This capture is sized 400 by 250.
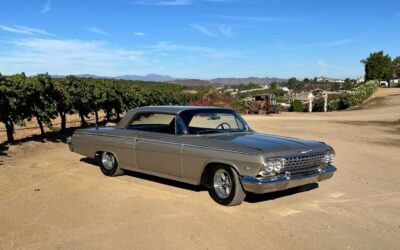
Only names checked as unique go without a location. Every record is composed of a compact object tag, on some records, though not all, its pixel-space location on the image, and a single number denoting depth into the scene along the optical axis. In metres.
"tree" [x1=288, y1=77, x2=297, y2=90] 173.88
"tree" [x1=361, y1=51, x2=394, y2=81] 79.69
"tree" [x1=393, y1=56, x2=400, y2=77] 88.91
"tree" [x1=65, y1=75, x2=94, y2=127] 16.58
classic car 5.94
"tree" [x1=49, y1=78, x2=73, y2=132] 15.46
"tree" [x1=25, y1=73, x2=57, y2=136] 13.19
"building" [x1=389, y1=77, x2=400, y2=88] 71.90
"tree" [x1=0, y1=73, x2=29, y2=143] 11.84
